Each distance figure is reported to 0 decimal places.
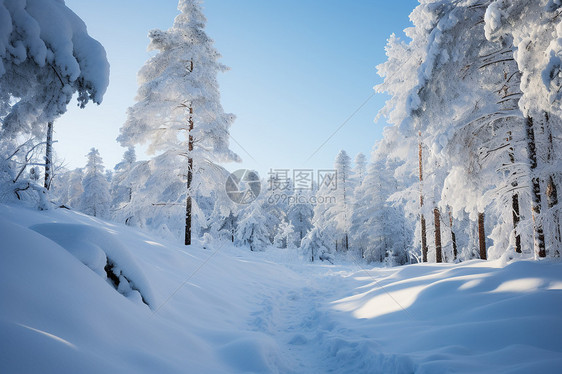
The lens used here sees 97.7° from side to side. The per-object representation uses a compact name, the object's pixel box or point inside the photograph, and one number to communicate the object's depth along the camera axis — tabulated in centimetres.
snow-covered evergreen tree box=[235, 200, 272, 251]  2731
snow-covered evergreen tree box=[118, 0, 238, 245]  1098
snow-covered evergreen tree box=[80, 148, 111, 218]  2638
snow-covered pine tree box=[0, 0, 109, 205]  342
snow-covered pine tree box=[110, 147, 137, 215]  3206
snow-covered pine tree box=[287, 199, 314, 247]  3512
